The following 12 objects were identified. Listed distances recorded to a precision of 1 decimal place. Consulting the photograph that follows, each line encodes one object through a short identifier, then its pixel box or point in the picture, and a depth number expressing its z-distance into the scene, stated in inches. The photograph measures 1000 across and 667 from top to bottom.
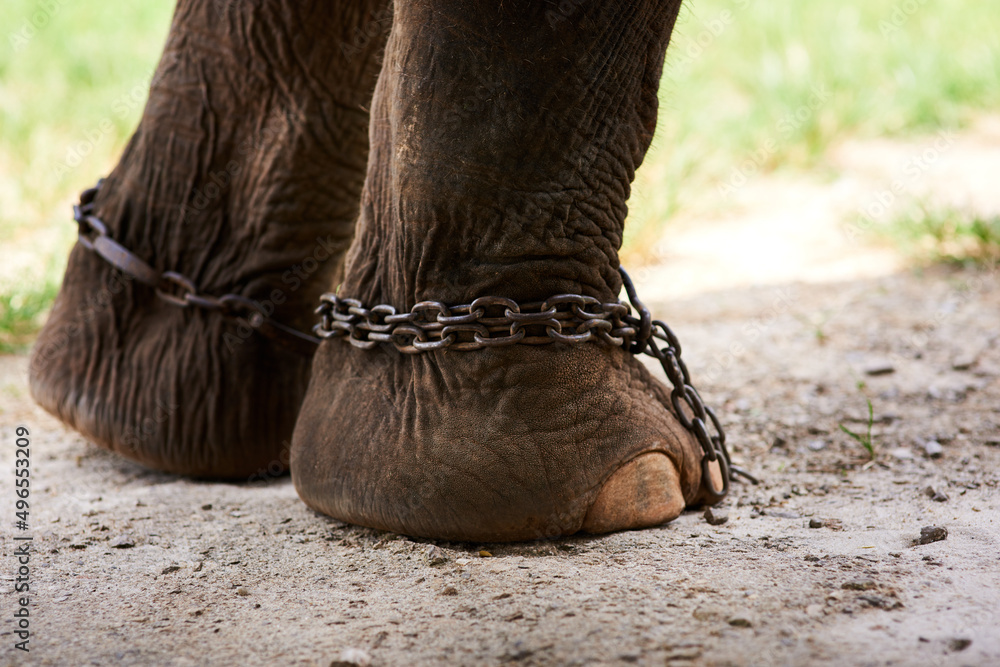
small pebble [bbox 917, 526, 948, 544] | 121.3
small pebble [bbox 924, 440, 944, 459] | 133.5
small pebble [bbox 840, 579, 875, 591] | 117.1
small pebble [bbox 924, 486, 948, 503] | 126.8
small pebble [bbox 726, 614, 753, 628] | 114.6
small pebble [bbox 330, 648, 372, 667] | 113.7
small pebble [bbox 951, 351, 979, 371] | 145.8
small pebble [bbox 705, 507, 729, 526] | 125.0
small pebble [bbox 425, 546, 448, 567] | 121.0
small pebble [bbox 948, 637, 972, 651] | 113.0
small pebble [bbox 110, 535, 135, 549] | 124.2
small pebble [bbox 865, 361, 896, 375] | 146.1
